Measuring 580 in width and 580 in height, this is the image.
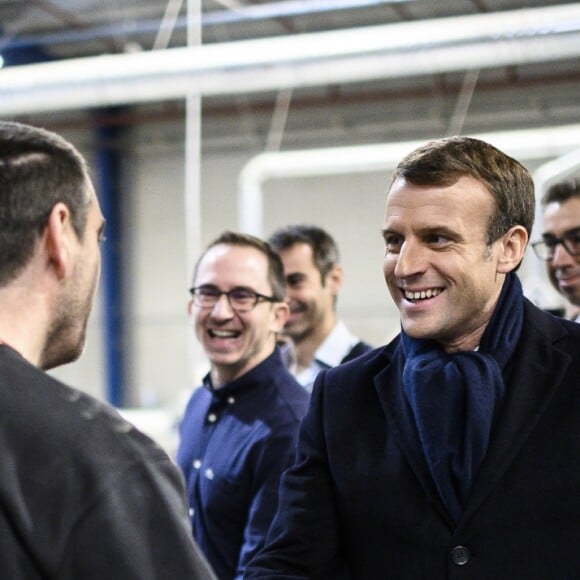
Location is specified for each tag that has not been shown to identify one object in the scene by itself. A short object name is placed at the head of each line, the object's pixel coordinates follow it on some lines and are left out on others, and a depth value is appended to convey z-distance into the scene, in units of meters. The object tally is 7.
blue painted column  11.12
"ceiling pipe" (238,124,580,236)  5.91
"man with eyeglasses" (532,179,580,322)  2.80
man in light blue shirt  3.26
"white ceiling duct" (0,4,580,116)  4.18
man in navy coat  1.50
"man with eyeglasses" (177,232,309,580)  2.21
